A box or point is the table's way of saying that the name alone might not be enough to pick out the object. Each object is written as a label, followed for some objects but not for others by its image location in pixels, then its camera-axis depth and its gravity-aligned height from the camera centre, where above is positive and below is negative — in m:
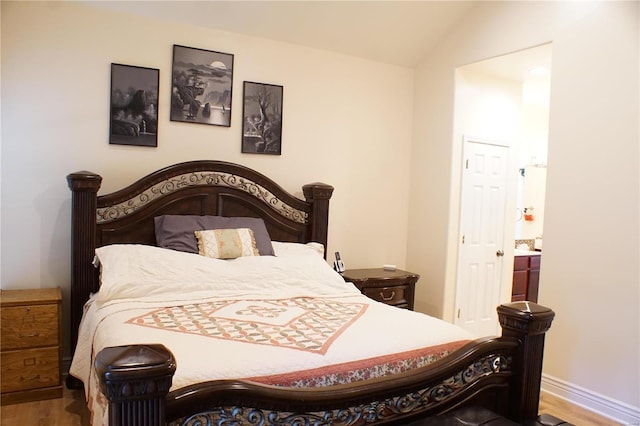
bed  1.44 -0.61
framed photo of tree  3.86 +0.61
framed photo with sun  3.58 +0.80
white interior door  4.40 -0.31
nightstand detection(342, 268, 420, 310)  3.87 -0.72
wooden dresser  2.79 -0.99
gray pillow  3.19 -0.27
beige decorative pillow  3.17 -0.36
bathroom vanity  5.06 -0.77
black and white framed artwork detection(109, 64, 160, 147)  3.38 +0.59
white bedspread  1.81 -0.62
